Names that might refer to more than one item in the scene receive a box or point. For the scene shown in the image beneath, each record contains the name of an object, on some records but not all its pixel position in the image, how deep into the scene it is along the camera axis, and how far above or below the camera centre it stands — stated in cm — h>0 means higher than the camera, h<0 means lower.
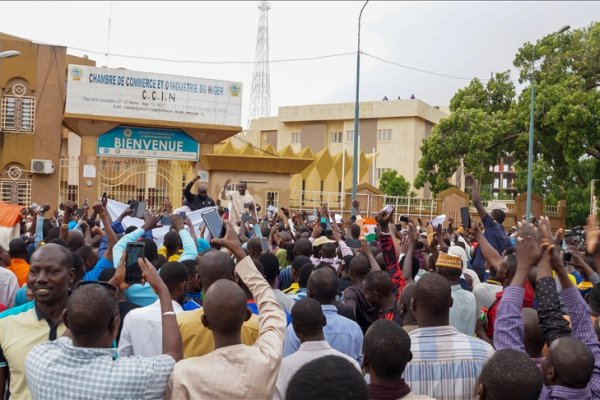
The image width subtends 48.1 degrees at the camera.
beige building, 5256 +587
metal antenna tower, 5127 +1022
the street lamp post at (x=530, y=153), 2250 +188
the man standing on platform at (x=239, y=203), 1165 -14
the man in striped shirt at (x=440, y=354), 344 -77
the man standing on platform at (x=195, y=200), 1183 -10
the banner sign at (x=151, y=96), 2397 +354
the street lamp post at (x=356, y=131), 2142 +226
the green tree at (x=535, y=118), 2512 +348
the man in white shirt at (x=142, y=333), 378 -79
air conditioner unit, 2433 +78
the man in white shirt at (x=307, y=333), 358 -75
